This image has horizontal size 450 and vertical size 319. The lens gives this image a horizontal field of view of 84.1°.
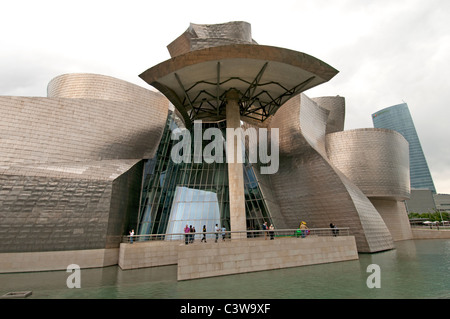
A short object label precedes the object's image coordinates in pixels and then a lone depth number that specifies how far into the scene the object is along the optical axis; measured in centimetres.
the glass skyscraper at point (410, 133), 14202
